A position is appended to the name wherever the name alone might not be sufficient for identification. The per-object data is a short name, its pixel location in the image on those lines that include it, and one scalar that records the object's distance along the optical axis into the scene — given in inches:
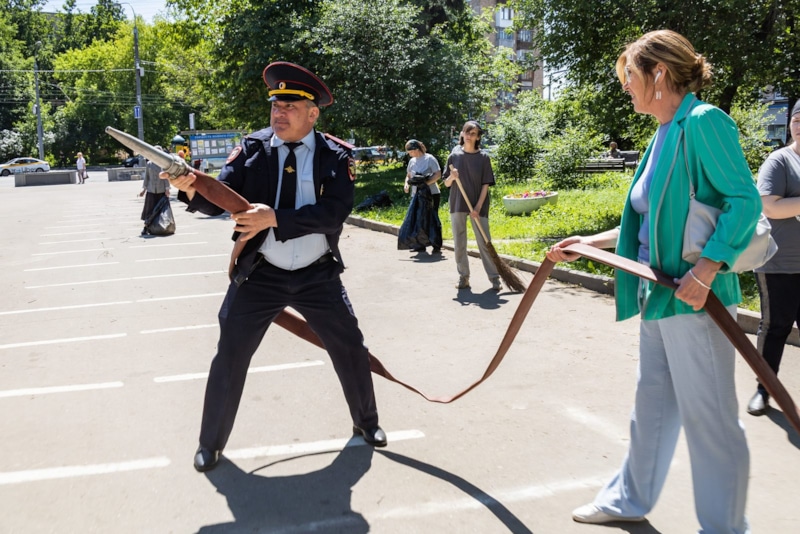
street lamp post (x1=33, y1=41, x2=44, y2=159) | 2321.6
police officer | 142.2
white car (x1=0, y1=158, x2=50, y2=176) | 2202.3
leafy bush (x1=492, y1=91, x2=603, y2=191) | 860.6
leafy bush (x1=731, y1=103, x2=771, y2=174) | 829.8
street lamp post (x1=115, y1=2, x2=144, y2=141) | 1488.2
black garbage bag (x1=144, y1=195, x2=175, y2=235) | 585.6
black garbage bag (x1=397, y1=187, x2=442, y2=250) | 458.6
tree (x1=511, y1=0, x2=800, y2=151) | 413.1
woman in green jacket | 101.8
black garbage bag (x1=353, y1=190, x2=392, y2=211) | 733.3
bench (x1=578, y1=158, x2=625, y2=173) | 952.9
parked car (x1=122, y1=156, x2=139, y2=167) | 2339.0
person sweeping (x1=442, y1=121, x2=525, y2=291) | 337.1
